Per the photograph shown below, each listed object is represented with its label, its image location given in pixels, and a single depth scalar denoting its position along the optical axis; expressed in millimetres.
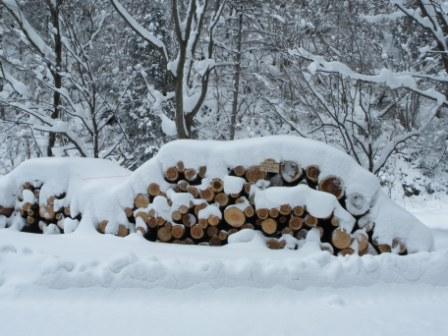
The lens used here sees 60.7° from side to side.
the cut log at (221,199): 4461
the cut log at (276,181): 4430
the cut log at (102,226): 4766
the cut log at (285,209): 4246
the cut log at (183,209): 4516
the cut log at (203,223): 4481
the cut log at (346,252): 4098
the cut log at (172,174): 4617
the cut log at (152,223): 4594
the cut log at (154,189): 4641
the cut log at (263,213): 4305
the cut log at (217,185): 4480
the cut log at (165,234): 4586
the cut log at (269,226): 4312
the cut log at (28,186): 5711
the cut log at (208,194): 4488
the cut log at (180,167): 4602
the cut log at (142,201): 4664
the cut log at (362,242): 4078
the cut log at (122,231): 4668
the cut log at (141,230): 4582
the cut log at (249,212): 4379
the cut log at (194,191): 4555
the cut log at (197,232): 4516
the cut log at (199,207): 4527
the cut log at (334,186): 4215
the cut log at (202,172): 4547
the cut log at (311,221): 4203
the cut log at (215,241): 4488
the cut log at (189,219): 4551
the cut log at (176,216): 4531
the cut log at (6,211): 5805
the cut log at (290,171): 4352
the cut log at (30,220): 5723
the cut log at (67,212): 5279
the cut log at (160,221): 4590
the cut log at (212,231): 4516
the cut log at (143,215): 4613
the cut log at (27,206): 5637
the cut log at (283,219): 4330
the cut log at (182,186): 4594
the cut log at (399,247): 4008
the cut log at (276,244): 4270
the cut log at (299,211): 4219
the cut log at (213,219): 4457
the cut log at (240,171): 4445
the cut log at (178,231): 4559
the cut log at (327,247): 4133
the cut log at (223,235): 4473
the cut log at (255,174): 4402
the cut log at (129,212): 4721
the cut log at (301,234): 4277
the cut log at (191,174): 4566
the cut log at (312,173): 4285
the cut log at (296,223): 4250
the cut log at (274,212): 4289
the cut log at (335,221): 4145
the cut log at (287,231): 4305
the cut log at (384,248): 4008
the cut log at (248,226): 4418
